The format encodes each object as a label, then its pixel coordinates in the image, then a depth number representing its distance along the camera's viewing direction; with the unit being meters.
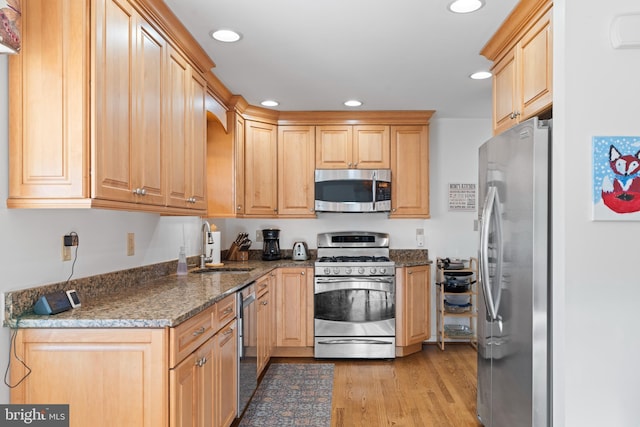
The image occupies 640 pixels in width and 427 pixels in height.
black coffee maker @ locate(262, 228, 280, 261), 4.78
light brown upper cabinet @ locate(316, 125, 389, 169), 4.66
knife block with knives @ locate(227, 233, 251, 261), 4.66
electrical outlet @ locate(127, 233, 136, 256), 2.66
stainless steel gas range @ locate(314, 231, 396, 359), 4.30
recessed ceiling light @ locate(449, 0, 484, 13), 2.28
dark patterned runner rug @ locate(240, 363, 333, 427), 2.97
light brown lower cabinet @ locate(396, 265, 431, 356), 4.36
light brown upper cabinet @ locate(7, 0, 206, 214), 1.72
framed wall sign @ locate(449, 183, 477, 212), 4.94
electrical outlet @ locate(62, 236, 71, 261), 2.05
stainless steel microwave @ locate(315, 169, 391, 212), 4.60
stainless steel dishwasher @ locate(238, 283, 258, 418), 2.86
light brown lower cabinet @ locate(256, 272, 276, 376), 3.57
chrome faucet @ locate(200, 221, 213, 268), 3.83
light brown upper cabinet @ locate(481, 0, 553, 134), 2.19
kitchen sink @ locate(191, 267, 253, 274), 3.59
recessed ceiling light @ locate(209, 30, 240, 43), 2.67
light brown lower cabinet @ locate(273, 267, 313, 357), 4.36
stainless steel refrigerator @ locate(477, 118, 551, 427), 2.05
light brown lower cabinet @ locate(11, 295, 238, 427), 1.71
